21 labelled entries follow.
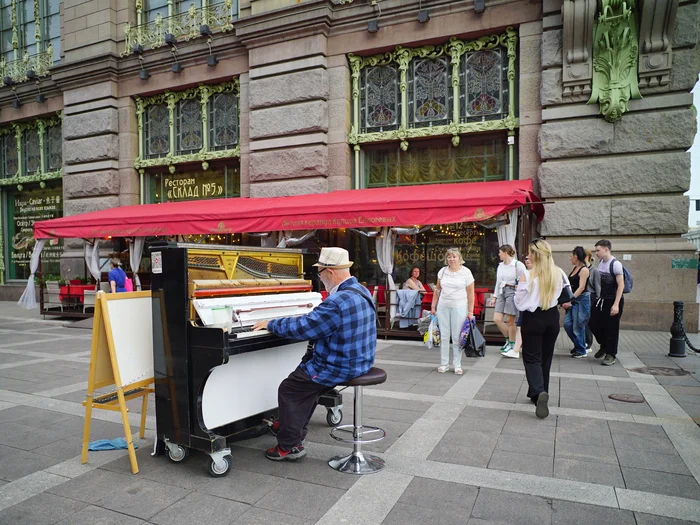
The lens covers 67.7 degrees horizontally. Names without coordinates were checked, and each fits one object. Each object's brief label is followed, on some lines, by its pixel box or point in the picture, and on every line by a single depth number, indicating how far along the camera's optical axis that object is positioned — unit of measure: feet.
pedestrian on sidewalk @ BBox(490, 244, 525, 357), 28.48
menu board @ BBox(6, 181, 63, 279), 63.82
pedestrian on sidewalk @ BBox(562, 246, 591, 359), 28.07
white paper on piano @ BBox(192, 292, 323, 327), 13.73
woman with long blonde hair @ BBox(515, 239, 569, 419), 18.26
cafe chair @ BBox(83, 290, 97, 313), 47.67
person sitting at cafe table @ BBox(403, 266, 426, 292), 38.19
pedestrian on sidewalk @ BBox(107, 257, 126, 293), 42.16
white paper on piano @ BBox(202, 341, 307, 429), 14.69
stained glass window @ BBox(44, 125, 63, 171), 62.64
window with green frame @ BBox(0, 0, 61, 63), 62.13
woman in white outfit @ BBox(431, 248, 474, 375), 24.95
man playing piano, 13.55
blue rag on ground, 15.31
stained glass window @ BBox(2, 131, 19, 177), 66.80
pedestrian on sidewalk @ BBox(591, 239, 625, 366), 26.48
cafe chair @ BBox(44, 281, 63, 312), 50.16
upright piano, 13.65
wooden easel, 13.94
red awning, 32.35
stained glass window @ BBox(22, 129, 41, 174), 64.80
